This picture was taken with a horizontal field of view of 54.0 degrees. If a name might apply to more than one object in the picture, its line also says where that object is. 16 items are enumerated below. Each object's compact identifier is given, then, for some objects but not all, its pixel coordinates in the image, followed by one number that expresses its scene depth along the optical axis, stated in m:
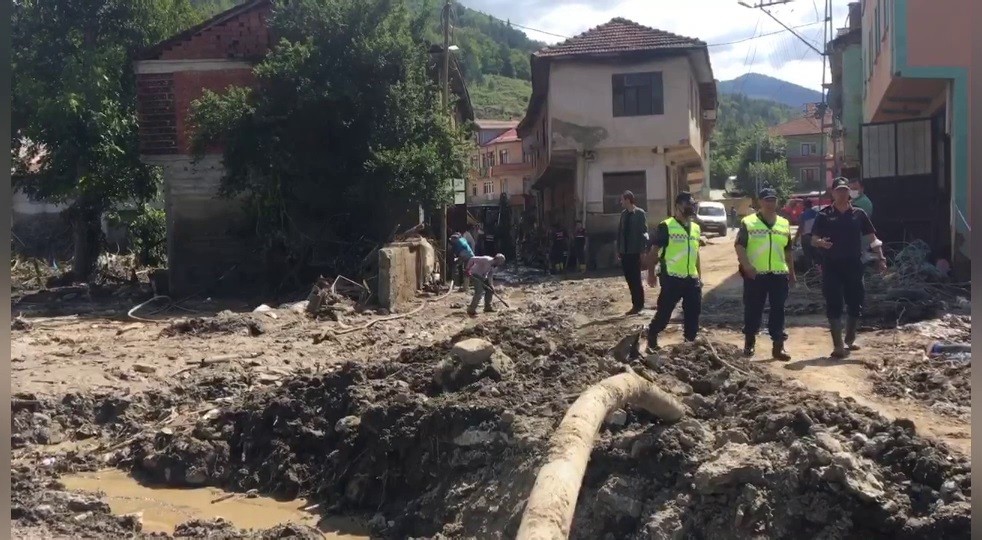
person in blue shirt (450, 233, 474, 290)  16.05
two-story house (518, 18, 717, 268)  26.81
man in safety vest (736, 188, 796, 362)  9.10
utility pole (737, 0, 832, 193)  31.36
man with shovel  15.48
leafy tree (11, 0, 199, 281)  22.80
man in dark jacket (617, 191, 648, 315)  12.55
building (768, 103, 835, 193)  88.25
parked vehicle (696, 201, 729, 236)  36.62
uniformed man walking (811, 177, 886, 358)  9.25
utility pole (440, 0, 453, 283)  21.73
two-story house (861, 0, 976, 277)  15.03
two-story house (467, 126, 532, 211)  71.62
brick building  21.45
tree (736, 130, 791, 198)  75.09
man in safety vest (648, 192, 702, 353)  9.19
